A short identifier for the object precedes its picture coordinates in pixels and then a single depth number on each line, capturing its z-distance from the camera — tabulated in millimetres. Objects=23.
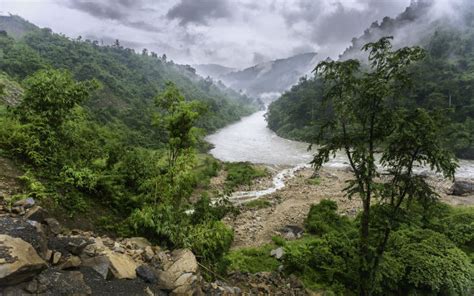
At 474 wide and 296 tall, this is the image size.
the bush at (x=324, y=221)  14047
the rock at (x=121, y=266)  5617
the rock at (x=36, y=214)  5688
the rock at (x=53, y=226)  5879
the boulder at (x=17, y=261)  4270
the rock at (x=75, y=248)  5617
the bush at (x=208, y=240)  7773
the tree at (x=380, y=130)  6645
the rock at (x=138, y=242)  6931
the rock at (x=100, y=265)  5414
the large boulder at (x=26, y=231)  5059
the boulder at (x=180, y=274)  5920
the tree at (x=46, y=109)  7941
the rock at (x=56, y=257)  5168
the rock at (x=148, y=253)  6566
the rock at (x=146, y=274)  5820
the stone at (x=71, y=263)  5216
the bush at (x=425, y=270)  8172
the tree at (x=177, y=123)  9023
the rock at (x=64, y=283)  4703
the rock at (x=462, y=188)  23875
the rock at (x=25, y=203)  6004
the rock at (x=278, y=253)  10844
